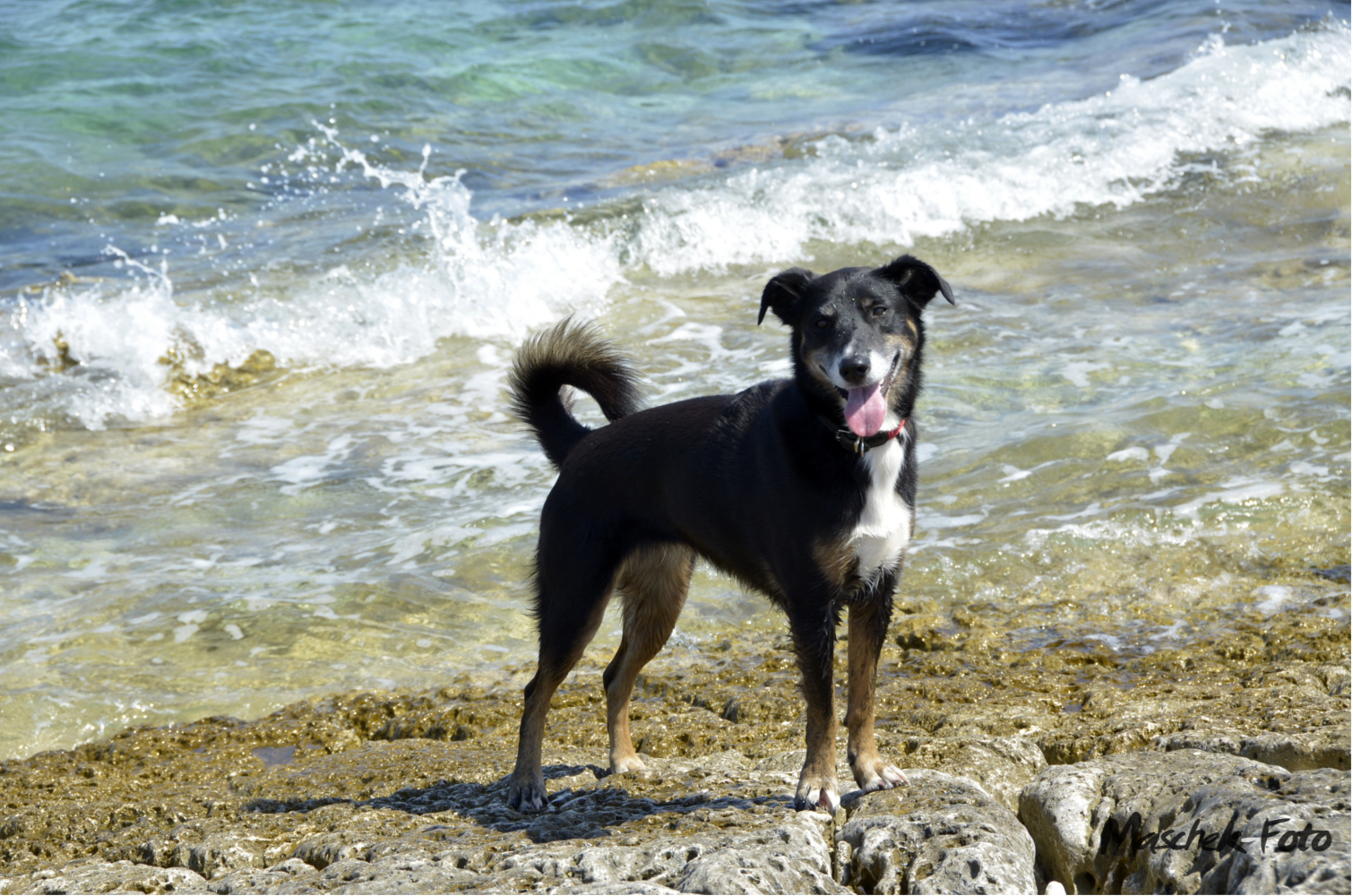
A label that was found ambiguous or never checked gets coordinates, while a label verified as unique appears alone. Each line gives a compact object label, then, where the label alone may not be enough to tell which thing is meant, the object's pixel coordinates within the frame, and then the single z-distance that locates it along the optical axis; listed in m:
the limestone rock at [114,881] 5.91
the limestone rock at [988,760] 7.11
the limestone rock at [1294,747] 6.36
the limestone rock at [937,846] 5.50
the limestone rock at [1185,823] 4.81
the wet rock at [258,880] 5.83
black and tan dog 6.96
